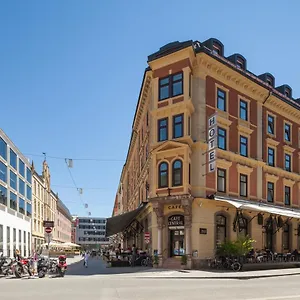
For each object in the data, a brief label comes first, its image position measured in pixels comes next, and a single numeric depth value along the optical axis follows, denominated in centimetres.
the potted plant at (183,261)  2072
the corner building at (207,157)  2148
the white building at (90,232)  13637
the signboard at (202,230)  2125
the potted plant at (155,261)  2129
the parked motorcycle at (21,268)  1761
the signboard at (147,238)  2198
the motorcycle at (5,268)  1909
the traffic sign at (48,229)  1944
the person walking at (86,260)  2544
